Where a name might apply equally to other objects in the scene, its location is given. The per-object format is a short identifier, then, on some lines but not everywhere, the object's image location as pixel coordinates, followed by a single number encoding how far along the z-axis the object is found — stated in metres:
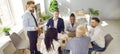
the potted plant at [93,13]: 5.59
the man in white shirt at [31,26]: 3.30
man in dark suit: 3.86
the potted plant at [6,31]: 3.55
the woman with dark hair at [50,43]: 2.65
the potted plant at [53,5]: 5.98
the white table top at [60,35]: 3.50
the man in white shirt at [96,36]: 3.37
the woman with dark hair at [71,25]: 3.99
